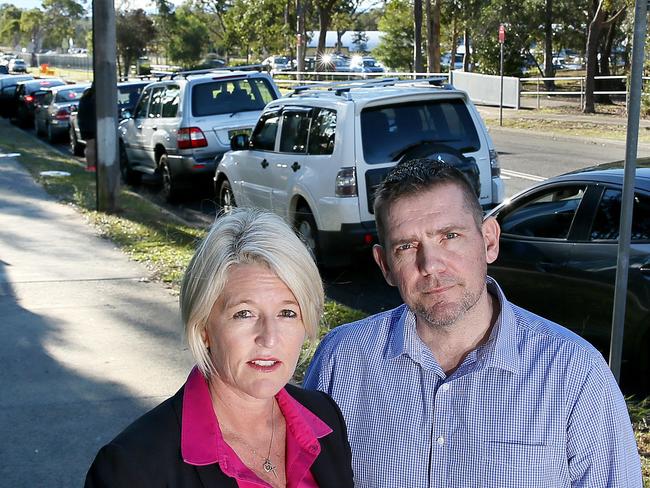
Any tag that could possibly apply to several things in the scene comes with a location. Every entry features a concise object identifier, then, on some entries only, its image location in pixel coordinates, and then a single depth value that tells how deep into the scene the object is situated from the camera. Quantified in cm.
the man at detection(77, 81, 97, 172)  1767
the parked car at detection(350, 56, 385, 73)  6291
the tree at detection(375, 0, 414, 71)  5641
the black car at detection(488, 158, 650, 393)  647
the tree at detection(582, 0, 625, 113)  2896
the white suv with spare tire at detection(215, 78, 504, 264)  925
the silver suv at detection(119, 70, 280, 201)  1480
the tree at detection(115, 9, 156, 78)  6581
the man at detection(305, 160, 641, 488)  247
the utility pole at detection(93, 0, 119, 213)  1367
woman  232
